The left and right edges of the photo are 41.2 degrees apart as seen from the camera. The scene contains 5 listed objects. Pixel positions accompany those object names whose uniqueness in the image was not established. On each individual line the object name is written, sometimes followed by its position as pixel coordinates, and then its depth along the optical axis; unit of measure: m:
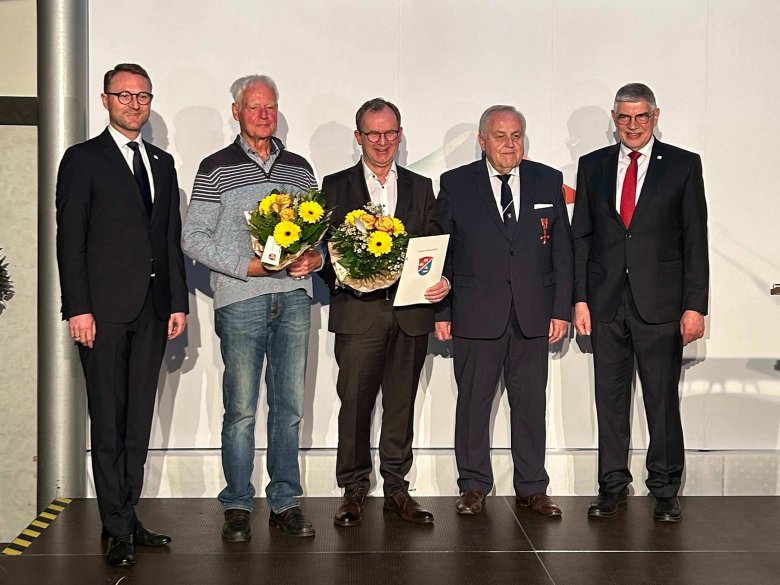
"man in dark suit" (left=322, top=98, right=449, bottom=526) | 5.01
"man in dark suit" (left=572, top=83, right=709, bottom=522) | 5.19
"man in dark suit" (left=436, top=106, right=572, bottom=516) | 5.21
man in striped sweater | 4.75
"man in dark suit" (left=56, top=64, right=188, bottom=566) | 4.49
